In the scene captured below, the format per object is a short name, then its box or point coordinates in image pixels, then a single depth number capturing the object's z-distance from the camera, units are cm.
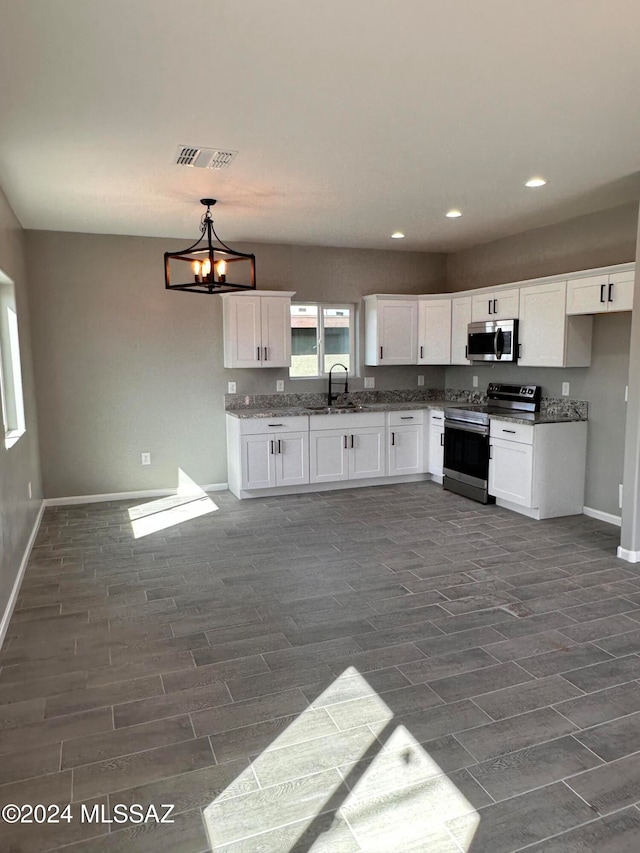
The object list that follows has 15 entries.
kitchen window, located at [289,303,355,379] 669
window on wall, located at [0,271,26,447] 455
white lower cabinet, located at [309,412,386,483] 610
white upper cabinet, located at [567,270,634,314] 441
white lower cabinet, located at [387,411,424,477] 644
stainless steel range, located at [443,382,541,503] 564
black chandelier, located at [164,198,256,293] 421
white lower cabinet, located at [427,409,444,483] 637
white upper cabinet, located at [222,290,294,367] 605
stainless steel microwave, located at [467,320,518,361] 556
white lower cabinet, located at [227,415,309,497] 584
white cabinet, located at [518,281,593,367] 499
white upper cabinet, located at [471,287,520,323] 557
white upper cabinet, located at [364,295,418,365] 662
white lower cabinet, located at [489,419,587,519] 505
